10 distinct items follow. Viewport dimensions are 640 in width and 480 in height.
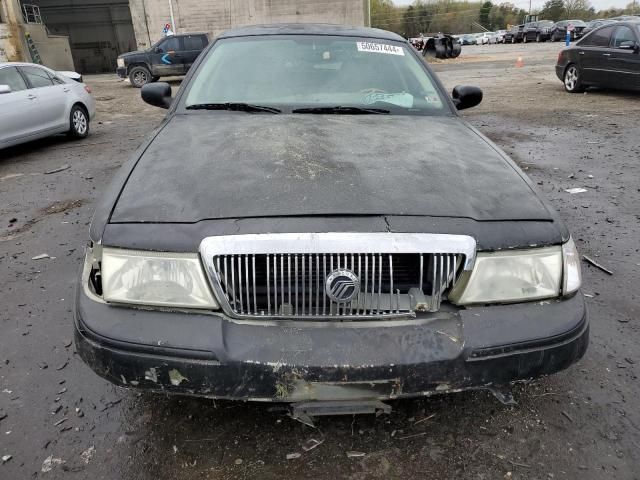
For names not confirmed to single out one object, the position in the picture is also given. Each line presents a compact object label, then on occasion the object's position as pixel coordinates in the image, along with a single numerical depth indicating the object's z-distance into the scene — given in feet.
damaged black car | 5.41
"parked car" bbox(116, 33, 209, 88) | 58.08
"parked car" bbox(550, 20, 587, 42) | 127.44
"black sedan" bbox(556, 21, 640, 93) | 34.17
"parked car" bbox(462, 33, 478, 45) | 178.70
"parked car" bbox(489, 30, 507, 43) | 160.86
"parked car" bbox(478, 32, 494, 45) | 170.94
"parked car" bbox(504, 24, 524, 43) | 146.87
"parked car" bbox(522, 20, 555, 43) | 138.62
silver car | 23.88
